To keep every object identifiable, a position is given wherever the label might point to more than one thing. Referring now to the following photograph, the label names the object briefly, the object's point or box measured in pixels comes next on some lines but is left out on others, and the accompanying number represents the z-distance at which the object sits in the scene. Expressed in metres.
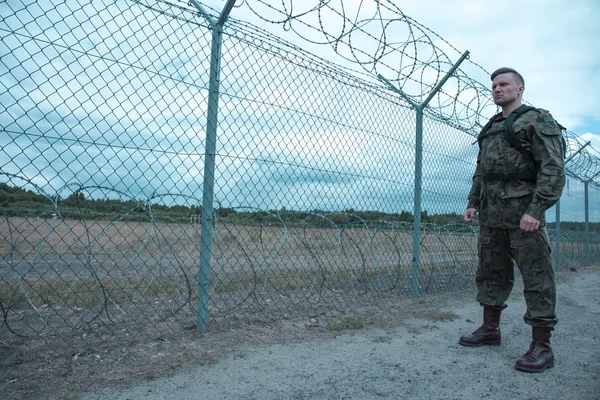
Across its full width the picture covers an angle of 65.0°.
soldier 3.02
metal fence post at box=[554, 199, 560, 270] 9.36
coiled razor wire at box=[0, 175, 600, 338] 3.76
